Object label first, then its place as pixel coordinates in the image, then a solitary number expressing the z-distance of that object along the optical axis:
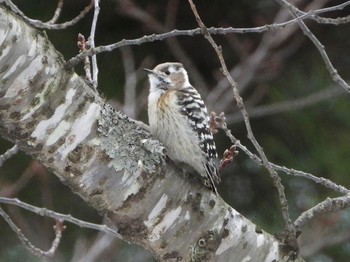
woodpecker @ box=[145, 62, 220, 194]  6.43
